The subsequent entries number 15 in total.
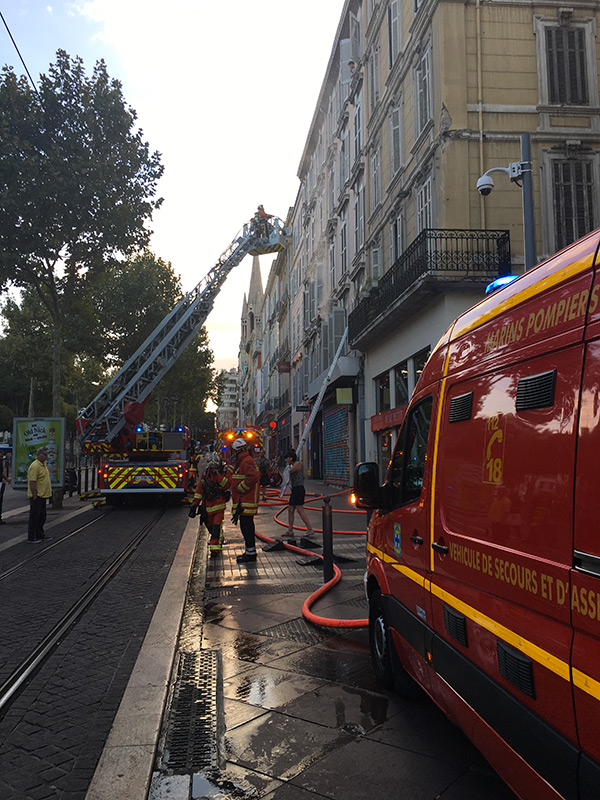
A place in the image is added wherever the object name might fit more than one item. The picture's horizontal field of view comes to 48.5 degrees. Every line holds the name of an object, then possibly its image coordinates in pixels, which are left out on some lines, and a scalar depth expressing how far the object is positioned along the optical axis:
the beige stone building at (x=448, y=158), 15.29
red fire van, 2.00
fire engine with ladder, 18.11
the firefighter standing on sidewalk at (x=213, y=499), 9.71
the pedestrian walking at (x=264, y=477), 23.80
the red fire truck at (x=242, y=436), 28.15
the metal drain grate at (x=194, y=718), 3.45
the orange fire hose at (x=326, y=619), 5.71
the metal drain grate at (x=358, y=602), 6.57
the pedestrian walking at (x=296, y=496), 11.97
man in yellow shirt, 11.52
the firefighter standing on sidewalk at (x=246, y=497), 9.38
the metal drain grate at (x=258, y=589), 7.44
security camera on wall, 11.88
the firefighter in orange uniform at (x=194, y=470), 20.47
